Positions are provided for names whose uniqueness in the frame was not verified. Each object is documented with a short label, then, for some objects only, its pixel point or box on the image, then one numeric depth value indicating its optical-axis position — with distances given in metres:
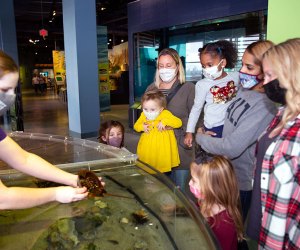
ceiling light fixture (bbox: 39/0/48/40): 14.42
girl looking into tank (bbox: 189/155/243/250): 1.87
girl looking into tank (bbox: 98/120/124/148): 3.38
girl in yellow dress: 2.92
